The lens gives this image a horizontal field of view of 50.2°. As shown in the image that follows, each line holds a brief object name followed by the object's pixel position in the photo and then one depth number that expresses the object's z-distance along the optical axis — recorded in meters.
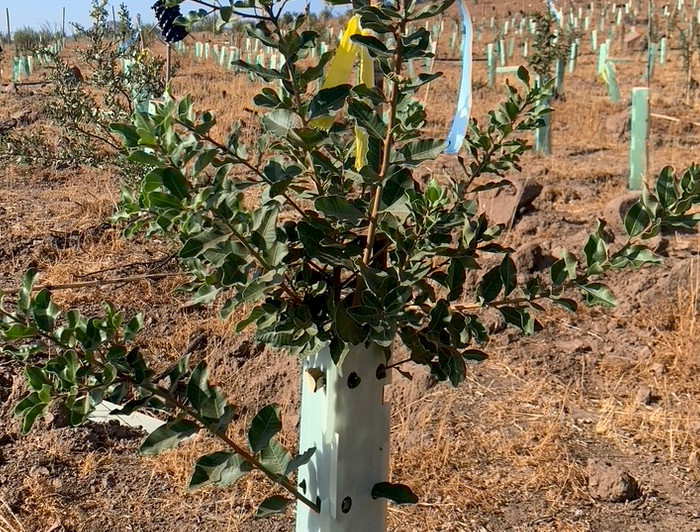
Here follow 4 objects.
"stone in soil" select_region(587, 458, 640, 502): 2.19
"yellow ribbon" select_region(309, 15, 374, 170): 0.92
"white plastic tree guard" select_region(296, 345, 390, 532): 0.95
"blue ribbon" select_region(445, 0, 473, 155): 1.12
